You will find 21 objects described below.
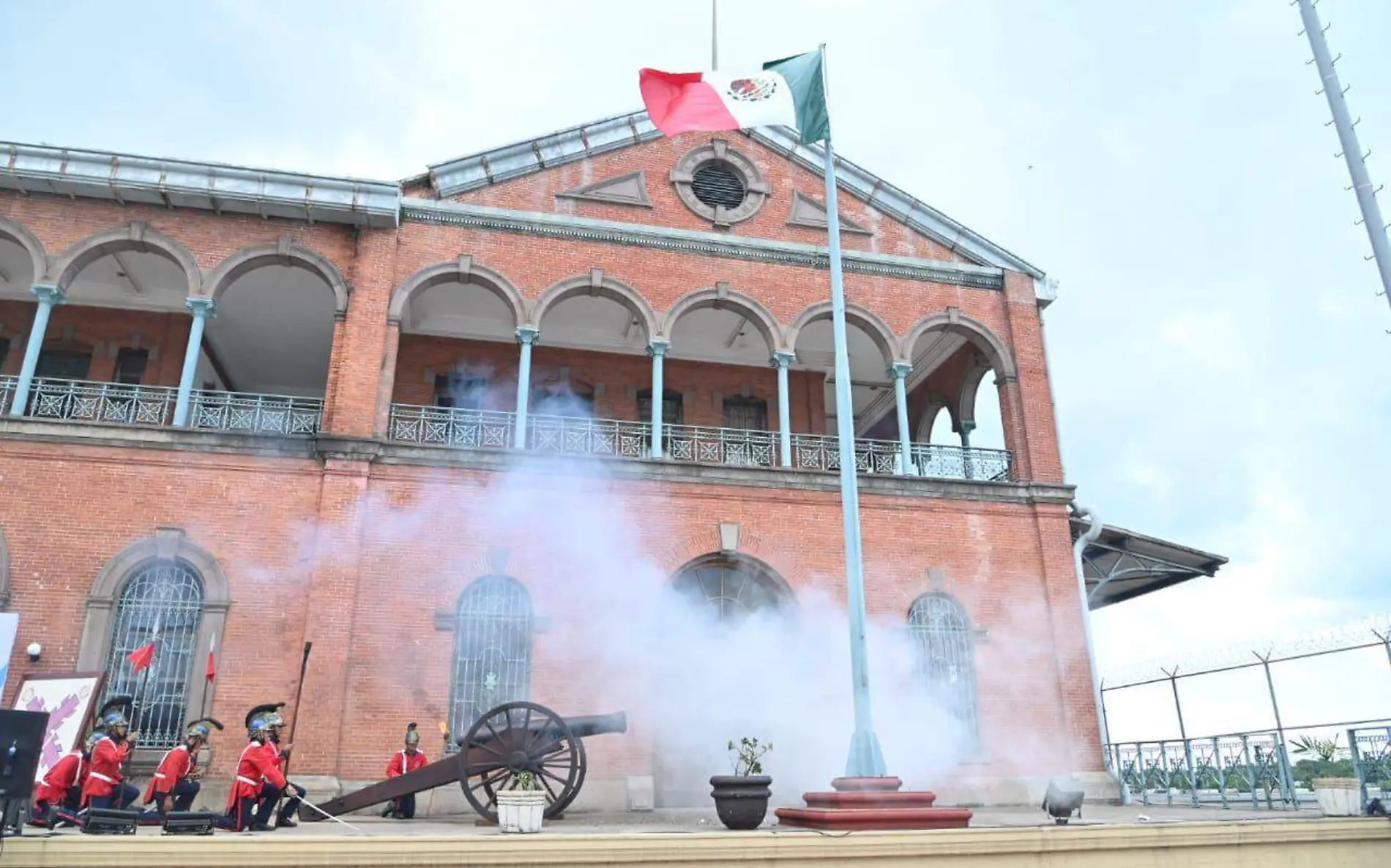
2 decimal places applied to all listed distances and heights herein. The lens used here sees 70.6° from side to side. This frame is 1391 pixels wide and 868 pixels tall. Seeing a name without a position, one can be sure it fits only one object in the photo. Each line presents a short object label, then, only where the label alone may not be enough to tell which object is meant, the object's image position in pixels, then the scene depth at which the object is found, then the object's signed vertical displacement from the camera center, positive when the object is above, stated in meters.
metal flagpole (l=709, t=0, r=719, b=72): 15.78 +11.48
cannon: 10.14 +0.32
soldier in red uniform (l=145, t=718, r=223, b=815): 9.61 +0.18
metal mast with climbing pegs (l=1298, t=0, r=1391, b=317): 11.73 +7.48
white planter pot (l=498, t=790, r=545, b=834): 8.80 -0.17
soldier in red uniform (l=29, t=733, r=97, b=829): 9.68 +0.08
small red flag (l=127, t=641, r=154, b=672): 12.78 +1.69
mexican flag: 12.77 +8.72
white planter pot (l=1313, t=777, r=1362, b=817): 10.79 -0.13
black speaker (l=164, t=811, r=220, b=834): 8.12 -0.23
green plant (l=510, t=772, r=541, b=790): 9.66 +0.09
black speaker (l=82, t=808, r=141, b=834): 8.17 -0.22
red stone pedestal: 8.09 -0.18
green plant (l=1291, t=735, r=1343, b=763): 14.09 +0.50
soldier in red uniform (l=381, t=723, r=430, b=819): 12.43 +0.36
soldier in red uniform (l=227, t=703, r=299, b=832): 9.55 +0.19
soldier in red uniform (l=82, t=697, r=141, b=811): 9.66 +0.26
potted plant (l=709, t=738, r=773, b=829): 9.14 -0.08
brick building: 13.62 +5.55
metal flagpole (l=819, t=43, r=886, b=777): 9.35 +2.35
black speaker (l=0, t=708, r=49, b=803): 6.46 +0.27
